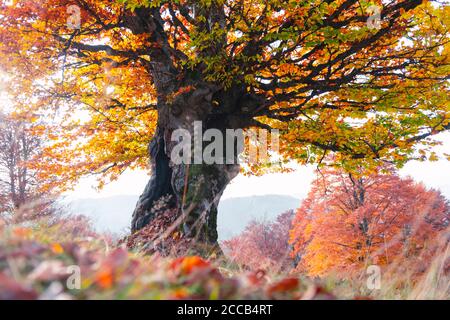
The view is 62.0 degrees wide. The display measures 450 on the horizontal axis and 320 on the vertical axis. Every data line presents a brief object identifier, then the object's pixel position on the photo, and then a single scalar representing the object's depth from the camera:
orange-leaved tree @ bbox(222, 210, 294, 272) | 37.75
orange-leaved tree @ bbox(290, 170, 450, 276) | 17.30
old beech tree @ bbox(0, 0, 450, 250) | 7.48
